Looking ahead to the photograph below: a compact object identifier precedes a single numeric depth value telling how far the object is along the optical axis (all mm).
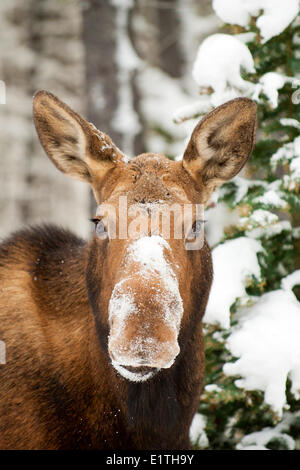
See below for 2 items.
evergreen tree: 10414
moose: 7742
